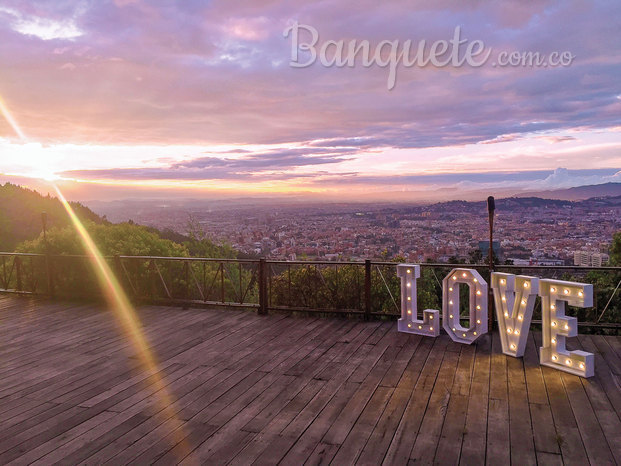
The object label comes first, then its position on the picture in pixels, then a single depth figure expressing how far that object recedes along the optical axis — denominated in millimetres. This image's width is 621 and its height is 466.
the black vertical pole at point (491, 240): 6696
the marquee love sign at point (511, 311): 5043
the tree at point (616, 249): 13070
